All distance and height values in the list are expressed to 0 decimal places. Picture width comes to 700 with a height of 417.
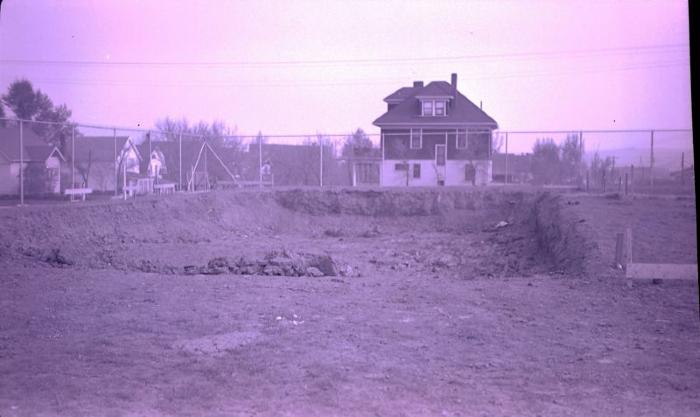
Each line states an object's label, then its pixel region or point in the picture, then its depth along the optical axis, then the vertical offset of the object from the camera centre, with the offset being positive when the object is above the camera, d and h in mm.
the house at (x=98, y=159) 25898 +1085
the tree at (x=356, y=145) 35156 +2373
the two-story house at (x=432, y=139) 33500 +2872
